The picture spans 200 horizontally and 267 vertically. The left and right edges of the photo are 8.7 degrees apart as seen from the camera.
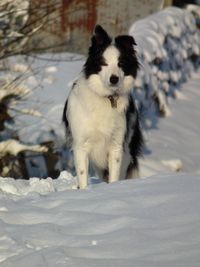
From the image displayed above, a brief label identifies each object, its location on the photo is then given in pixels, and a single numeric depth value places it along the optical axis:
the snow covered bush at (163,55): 23.36
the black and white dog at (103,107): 12.49
